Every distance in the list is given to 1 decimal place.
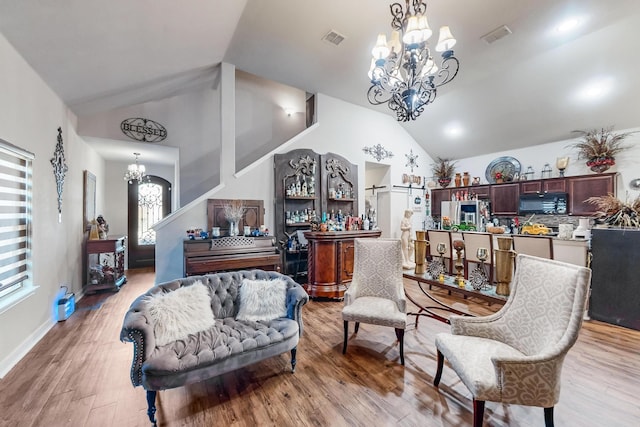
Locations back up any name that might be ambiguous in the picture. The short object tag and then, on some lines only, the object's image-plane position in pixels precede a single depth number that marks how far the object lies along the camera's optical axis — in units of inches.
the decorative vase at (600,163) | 186.4
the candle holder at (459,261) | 106.2
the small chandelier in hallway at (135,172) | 213.0
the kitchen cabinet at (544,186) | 208.8
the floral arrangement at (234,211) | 171.2
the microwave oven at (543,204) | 208.7
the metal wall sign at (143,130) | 188.9
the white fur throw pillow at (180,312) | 75.4
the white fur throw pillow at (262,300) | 92.9
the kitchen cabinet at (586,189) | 187.6
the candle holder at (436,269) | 111.3
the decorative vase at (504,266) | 92.1
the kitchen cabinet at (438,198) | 280.7
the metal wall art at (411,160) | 272.6
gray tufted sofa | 65.8
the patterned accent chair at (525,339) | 57.2
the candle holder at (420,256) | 119.9
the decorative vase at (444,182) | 282.5
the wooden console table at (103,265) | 175.2
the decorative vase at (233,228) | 168.2
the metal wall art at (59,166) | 130.4
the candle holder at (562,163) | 209.0
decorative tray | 241.6
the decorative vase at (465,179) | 267.7
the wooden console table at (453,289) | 91.7
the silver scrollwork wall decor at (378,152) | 239.0
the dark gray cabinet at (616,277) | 118.8
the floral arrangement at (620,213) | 124.6
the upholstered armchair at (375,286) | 98.1
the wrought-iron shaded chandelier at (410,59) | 87.9
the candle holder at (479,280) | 99.8
